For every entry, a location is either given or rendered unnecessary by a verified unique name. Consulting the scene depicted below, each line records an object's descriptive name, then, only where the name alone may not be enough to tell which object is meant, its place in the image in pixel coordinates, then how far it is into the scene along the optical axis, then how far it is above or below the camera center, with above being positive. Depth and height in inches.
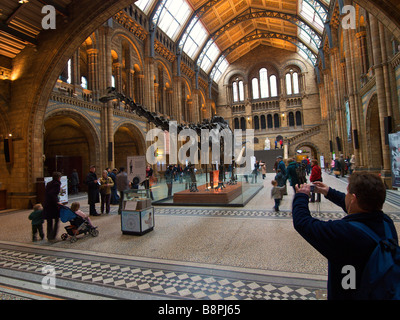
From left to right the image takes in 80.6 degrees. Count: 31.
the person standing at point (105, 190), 305.0 -19.3
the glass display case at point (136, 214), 204.2 -36.2
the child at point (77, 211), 198.2 -29.6
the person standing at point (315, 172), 258.2 -9.9
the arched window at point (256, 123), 1414.9 +261.1
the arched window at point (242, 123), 1454.5 +273.2
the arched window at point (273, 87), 1407.5 +467.7
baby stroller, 193.2 -41.3
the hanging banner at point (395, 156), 331.2 +3.7
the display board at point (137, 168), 326.0 +7.6
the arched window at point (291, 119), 1361.6 +261.9
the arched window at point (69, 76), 575.9 +253.9
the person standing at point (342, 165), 612.7 -10.7
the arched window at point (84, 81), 793.9 +332.3
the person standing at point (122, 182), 303.9 -10.3
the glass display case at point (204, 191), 331.6 -34.9
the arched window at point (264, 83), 1421.0 +500.0
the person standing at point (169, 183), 398.6 -20.1
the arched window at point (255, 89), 1441.9 +475.5
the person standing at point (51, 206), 191.0 -23.1
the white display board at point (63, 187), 376.0 -15.4
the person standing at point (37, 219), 194.5 -33.6
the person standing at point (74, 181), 525.7 -9.4
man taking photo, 47.2 -15.1
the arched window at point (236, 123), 1472.7 +275.3
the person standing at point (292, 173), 259.0 -9.7
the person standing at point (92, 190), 290.2 -18.0
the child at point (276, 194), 269.3 -33.2
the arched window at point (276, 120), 1386.2 +266.0
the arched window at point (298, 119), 1349.7 +257.2
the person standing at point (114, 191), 329.1 -25.0
